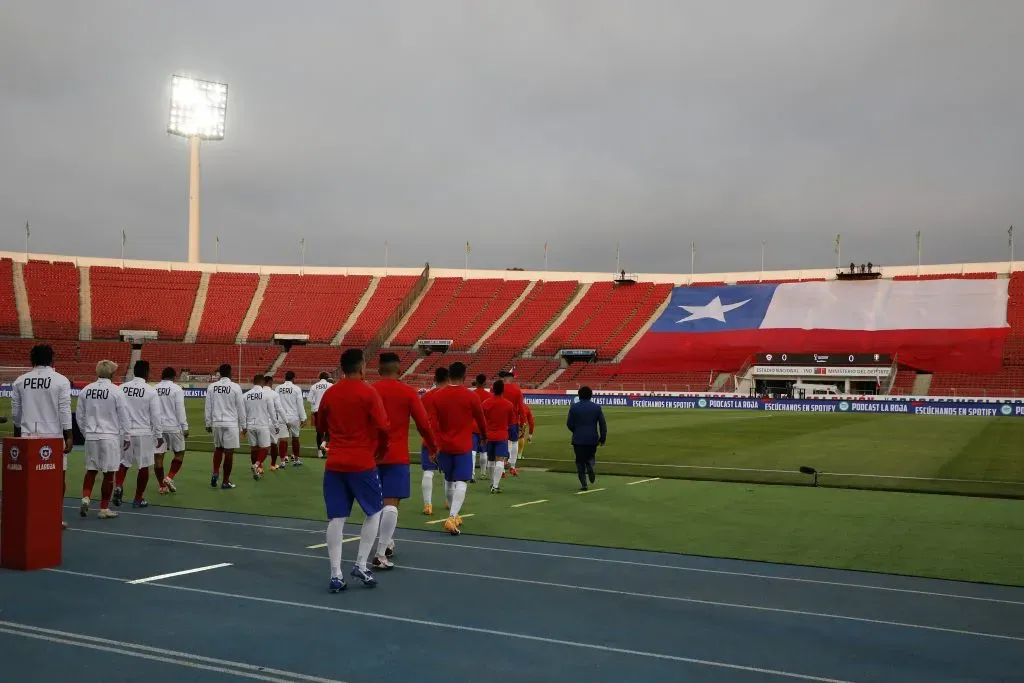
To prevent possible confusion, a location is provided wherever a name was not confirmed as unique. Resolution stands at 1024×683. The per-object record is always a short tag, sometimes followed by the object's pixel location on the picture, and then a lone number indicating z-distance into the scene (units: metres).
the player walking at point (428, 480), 12.74
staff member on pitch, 15.66
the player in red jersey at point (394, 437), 9.13
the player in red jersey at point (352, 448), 8.23
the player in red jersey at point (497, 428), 15.03
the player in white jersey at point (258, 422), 16.98
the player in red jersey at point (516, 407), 17.55
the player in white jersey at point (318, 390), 20.36
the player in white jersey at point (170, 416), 14.57
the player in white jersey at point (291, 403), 19.27
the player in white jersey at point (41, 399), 10.60
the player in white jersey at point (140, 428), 13.04
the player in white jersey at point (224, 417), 15.62
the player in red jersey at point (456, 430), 11.23
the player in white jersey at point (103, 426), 12.21
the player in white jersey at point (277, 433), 17.95
